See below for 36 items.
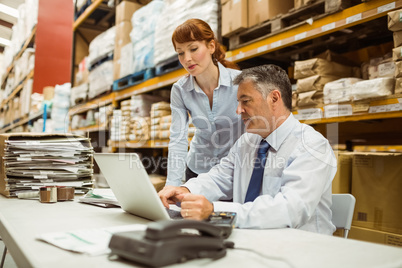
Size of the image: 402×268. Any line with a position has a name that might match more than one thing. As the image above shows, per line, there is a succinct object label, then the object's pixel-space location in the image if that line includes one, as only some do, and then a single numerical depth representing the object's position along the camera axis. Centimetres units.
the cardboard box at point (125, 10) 416
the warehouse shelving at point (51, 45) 583
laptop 89
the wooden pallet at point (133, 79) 367
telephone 58
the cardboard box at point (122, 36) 414
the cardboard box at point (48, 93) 578
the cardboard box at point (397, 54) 177
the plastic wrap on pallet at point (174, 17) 279
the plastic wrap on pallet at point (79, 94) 509
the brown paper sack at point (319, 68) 221
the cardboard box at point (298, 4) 222
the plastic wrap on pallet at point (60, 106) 553
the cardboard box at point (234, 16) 256
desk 62
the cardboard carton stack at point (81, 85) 511
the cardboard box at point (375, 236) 182
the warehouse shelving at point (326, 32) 183
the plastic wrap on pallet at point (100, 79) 446
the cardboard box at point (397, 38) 179
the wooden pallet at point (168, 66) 320
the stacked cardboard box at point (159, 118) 355
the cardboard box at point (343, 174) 208
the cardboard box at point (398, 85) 177
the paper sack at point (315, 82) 220
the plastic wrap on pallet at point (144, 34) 355
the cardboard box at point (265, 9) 243
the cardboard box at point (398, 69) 177
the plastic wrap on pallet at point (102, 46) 443
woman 204
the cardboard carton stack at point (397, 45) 174
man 101
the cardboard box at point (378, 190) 185
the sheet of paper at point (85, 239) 68
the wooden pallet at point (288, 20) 201
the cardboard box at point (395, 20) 172
